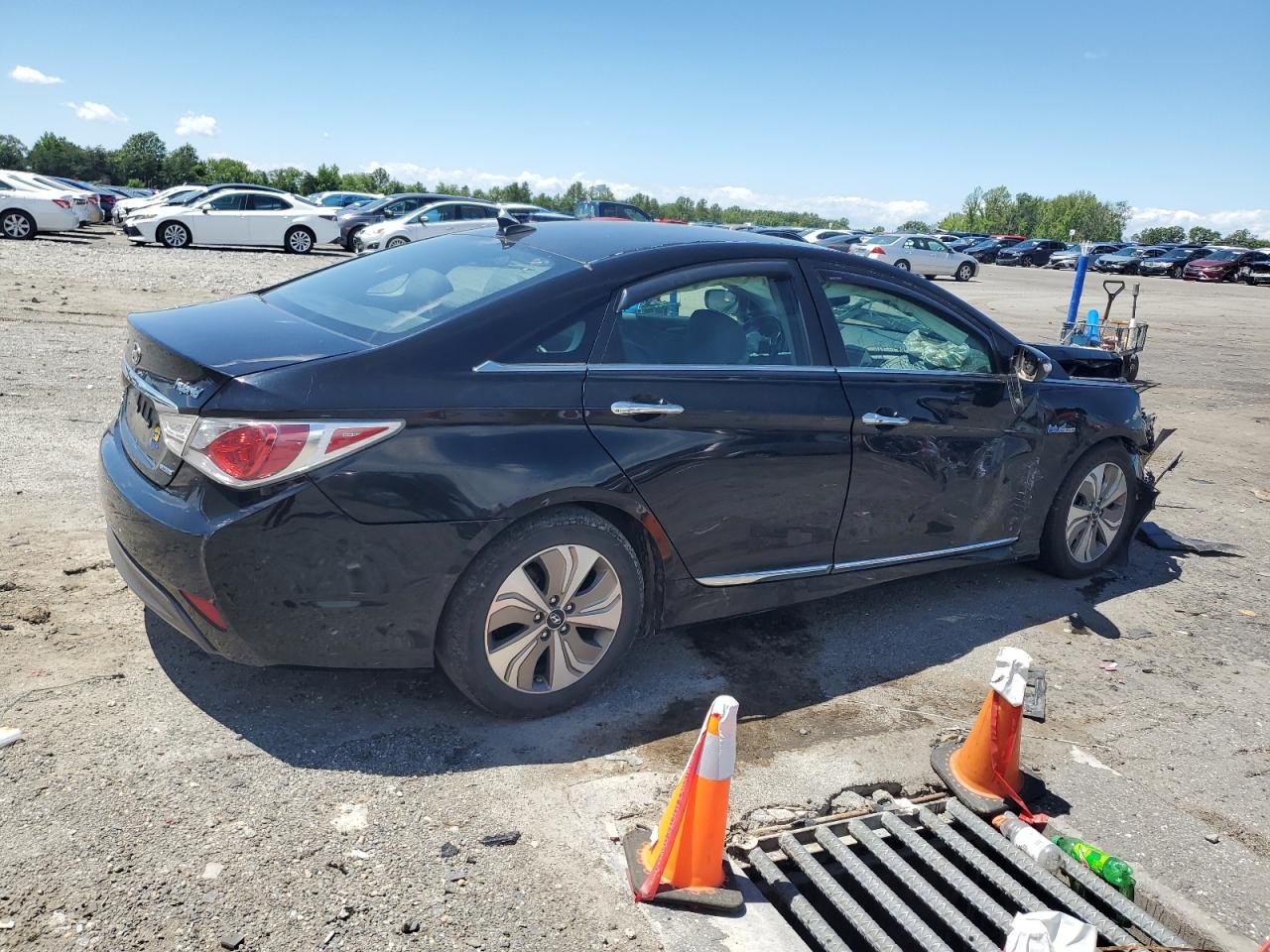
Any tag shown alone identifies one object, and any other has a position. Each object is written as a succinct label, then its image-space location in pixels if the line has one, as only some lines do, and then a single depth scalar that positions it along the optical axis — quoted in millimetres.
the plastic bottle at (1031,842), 3061
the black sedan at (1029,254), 51906
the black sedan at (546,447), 3053
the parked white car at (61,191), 22531
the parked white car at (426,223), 25797
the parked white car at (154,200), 28391
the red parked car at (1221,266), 43969
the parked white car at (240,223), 23562
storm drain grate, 2771
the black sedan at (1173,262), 47250
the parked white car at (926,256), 34062
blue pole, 12504
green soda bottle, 2953
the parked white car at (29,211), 21891
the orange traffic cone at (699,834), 2625
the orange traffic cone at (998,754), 3295
